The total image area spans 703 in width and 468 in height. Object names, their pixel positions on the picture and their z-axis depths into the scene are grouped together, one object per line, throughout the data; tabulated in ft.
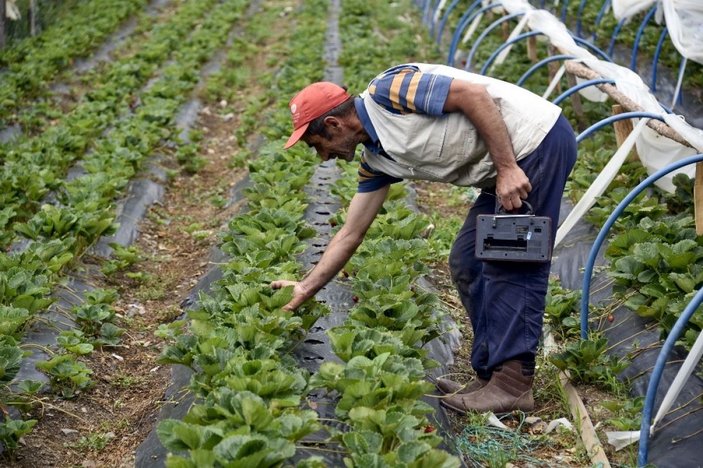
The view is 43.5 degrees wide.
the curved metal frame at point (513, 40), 26.14
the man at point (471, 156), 11.56
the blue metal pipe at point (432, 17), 43.83
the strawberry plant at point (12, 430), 11.54
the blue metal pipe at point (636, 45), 28.30
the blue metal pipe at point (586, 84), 19.58
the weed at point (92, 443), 12.91
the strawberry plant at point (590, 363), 13.57
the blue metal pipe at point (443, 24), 37.76
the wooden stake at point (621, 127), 20.17
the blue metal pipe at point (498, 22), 28.77
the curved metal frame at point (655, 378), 10.66
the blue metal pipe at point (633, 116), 16.39
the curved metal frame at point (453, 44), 32.63
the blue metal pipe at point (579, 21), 34.55
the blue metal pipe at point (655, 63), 27.76
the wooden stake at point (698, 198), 15.74
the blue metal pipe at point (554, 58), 22.71
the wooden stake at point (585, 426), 11.86
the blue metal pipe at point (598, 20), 33.92
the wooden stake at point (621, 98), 16.59
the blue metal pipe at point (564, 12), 36.01
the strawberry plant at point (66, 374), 13.43
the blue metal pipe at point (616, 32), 30.68
